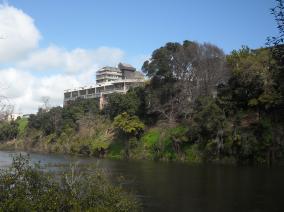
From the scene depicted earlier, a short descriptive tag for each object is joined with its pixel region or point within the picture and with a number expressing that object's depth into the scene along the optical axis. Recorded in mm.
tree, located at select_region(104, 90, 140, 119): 74125
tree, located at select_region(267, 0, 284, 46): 11775
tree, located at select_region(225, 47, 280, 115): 52875
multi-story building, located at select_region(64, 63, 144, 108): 108562
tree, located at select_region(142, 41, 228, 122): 67500
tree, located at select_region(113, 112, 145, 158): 70938
